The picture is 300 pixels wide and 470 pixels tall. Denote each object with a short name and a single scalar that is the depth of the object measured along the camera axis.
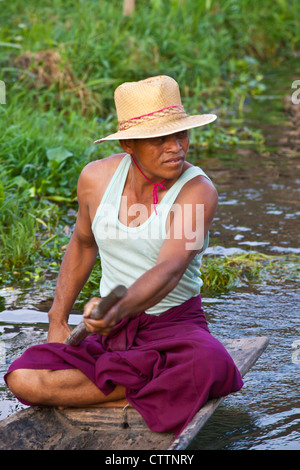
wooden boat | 5.91
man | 5.91
